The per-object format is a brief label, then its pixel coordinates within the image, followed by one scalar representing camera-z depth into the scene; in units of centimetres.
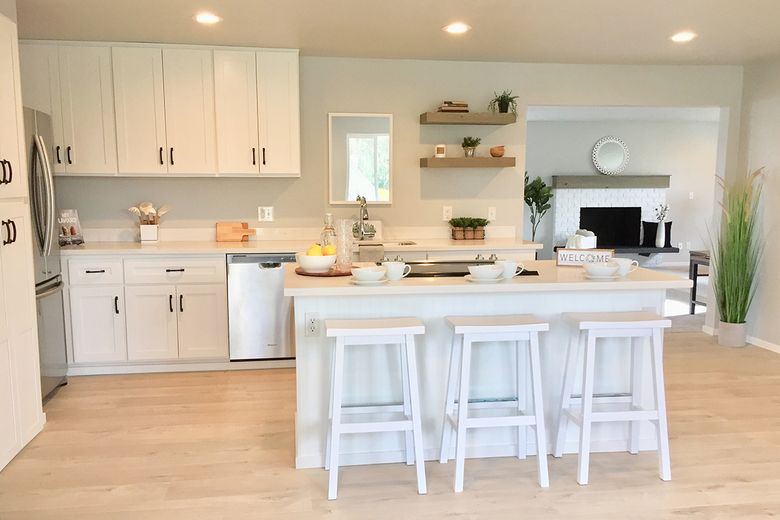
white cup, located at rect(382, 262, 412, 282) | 281
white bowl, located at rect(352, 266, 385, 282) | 274
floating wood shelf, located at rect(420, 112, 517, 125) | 481
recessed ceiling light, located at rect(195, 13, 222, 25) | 365
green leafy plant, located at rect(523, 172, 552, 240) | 916
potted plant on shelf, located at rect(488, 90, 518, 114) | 491
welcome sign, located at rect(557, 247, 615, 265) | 318
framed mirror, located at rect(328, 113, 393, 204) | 492
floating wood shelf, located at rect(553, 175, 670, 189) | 975
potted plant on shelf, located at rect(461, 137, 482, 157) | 493
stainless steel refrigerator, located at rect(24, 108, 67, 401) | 360
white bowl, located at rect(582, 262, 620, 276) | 292
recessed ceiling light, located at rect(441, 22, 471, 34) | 384
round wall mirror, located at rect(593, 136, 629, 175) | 987
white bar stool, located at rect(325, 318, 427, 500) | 257
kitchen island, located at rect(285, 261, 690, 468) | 282
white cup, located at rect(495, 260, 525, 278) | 290
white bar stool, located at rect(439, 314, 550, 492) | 263
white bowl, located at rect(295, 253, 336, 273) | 297
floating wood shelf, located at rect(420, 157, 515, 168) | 488
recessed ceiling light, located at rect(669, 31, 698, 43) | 409
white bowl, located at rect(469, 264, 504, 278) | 281
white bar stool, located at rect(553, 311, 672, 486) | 271
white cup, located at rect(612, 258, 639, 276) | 299
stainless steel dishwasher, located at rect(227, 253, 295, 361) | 431
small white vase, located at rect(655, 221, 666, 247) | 995
